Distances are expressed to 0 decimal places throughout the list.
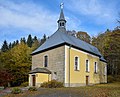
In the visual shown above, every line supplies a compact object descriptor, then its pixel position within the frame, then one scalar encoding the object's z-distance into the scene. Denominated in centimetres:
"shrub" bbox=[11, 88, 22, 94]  999
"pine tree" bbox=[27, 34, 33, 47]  4377
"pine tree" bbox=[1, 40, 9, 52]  3992
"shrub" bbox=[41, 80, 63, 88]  1361
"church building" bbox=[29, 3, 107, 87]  1484
